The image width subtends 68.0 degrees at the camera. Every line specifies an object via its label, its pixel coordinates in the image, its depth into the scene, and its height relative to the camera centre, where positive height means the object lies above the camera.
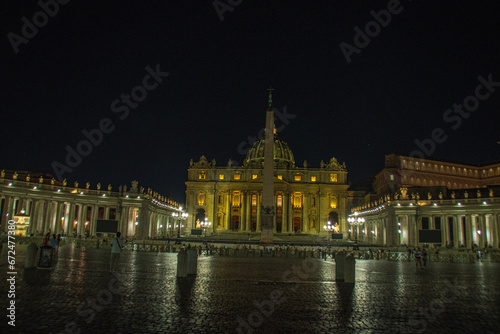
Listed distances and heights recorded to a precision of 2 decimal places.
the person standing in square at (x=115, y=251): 16.33 -0.84
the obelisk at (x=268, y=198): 41.47 +4.21
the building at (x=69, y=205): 50.56 +4.03
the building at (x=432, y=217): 49.94 +3.56
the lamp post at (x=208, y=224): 94.99 +2.59
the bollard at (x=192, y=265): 16.77 -1.39
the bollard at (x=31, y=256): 16.53 -1.17
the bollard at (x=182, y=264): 15.85 -1.29
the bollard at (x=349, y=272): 15.41 -1.40
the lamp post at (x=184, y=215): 88.86 +4.54
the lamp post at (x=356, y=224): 85.94 +3.36
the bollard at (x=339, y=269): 16.09 -1.37
